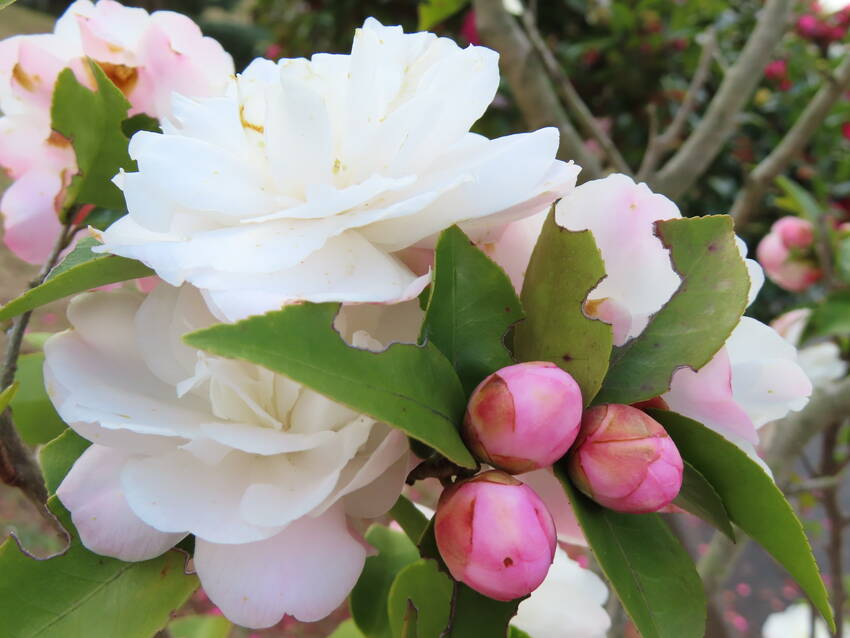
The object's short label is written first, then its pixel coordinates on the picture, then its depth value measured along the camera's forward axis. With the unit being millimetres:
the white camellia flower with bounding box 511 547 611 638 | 518
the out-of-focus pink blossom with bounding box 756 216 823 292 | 1208
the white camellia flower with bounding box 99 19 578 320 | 320
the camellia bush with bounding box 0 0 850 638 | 326
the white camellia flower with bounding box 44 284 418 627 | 329
